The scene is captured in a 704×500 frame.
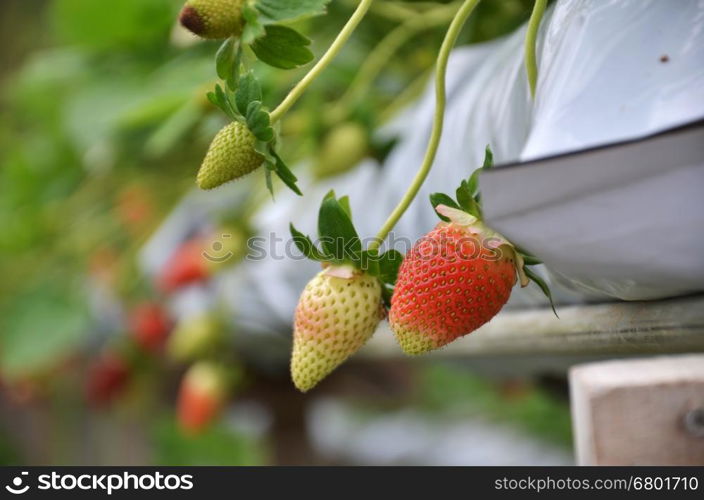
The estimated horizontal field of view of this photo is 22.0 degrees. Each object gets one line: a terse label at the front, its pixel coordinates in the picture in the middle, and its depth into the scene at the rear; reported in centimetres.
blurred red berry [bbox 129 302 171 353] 119
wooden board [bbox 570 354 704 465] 61
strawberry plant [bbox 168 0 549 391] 48
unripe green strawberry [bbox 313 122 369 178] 71
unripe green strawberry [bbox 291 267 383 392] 51
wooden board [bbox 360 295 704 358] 48
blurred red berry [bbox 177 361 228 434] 99
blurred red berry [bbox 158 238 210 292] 100
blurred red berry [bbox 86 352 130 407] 130
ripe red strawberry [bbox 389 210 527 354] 48
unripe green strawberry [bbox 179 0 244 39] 50
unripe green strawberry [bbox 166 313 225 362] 97
